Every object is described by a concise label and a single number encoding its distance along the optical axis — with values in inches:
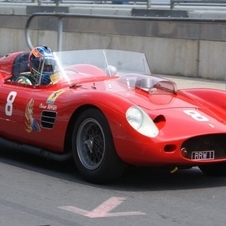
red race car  313.9
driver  379.7
